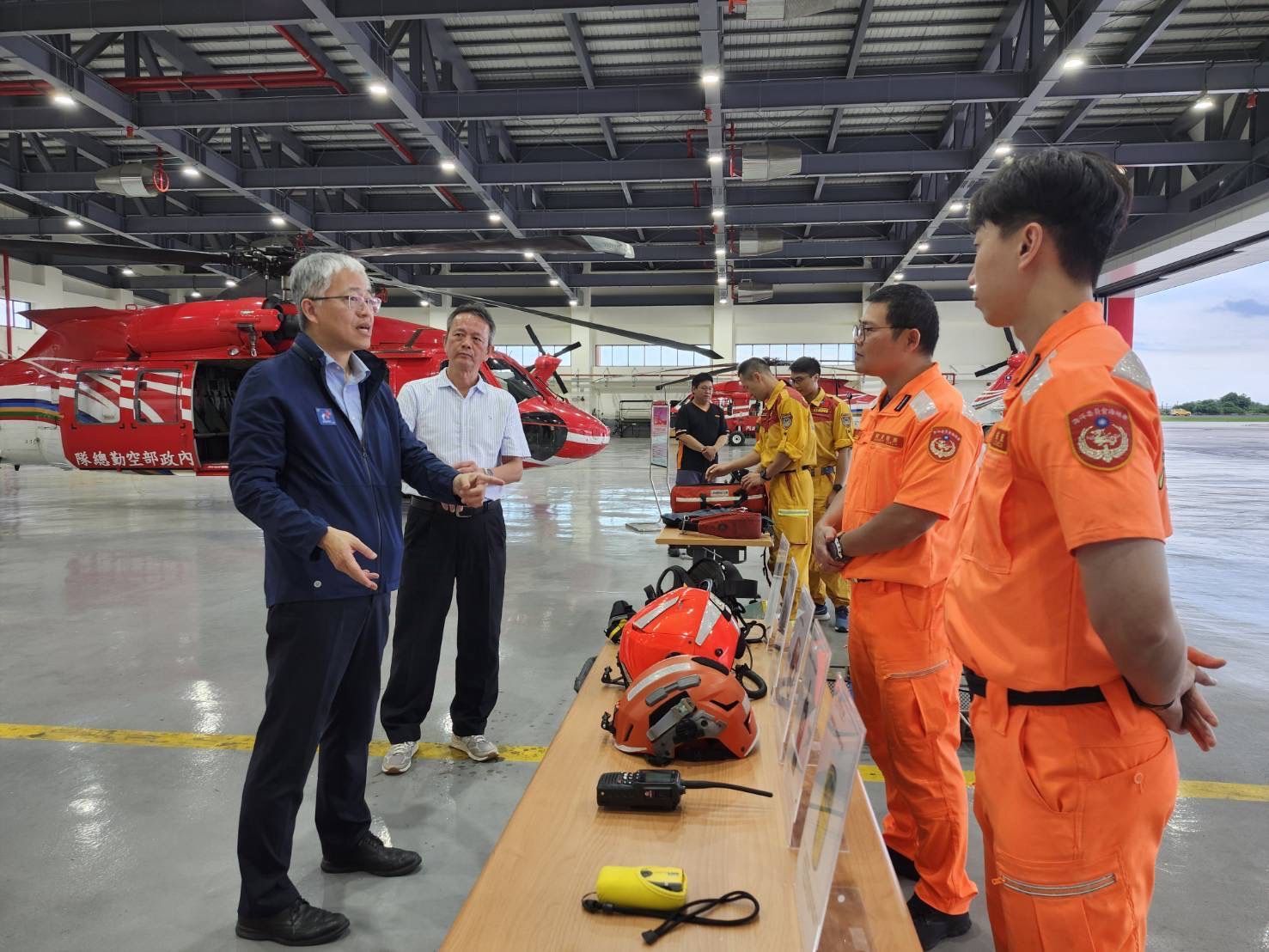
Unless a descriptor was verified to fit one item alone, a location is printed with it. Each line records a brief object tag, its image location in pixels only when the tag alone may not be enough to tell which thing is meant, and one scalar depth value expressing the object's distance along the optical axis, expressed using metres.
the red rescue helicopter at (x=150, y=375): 8.12
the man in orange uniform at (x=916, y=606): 1.92
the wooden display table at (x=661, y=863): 1.05
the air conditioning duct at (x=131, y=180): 11.12
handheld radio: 1.38
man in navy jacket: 1.85
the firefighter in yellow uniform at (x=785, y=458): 4.47
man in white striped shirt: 2.94
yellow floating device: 1.09
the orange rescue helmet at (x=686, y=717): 1.56
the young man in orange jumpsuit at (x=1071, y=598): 0.95
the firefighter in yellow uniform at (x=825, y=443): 4.90
